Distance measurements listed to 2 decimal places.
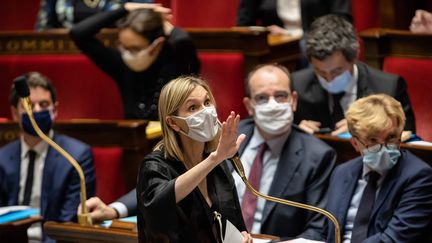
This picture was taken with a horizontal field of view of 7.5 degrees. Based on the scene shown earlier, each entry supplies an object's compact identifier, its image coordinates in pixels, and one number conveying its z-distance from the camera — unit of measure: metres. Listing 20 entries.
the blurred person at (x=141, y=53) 13.71
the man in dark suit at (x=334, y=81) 13.11
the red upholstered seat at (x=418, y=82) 13.26
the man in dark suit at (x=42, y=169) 13.16
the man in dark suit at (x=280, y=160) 12.60
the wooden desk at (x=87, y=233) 12.16
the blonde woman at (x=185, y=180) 11.53
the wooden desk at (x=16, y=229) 12.54
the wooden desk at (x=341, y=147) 12.84
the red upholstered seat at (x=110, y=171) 13.39
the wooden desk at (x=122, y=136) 13.38
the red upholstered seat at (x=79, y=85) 14.44
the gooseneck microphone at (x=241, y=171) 11.52
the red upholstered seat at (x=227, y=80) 14.05
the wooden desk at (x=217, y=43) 14.07
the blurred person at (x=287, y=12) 14.26
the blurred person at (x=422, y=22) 13.67
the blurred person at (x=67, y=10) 14.55
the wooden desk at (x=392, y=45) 13.48
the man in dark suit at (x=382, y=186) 12.14
